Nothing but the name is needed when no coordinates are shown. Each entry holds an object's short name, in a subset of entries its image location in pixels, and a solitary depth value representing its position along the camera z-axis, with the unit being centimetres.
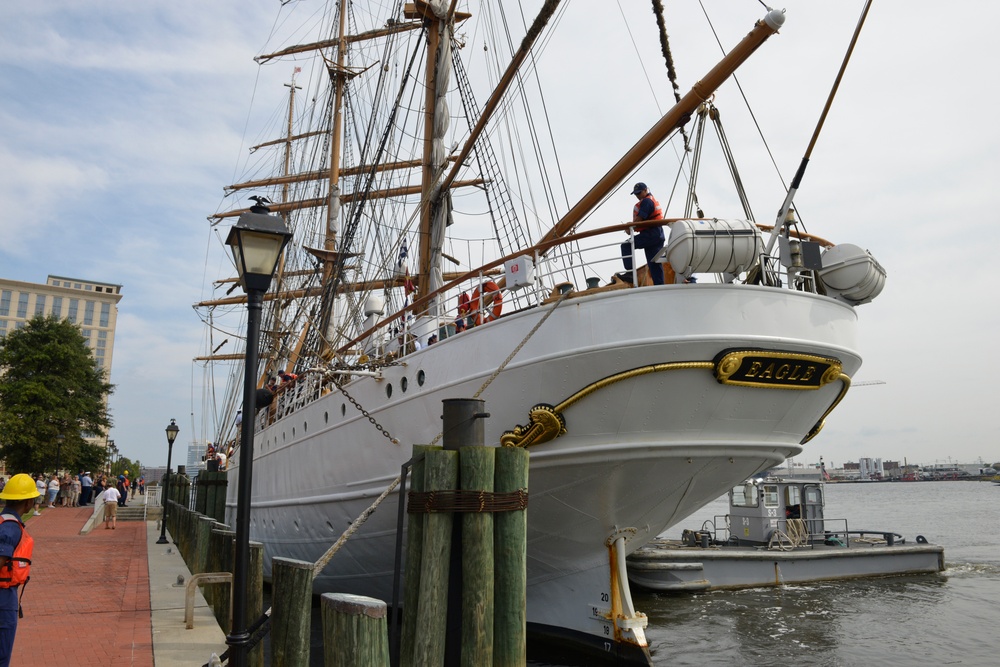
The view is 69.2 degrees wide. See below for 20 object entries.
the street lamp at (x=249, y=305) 456
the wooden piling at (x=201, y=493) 2045
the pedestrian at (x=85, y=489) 3328
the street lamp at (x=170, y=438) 1932
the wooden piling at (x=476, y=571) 524
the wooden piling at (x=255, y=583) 674
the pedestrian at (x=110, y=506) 2150
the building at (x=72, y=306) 9656
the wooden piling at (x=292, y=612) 521
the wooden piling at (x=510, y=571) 543
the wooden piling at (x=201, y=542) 961
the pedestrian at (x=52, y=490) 2911
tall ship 724
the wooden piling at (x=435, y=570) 515
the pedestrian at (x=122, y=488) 3120
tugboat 1836
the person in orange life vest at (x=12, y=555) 454
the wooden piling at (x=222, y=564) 762
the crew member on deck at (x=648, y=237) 794
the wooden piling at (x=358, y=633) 437
